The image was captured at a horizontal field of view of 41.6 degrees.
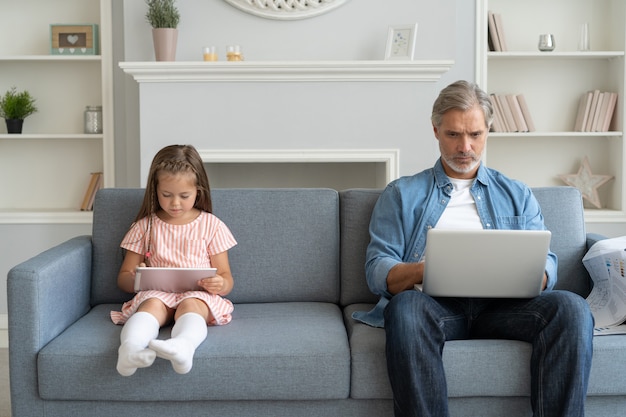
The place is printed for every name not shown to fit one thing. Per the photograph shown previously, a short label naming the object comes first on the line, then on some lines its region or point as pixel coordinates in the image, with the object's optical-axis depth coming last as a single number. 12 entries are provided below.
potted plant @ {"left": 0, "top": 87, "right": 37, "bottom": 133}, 4.37
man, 2.04
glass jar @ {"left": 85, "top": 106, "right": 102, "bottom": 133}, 4.43
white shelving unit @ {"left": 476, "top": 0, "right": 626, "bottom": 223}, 4.55
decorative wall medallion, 4.11
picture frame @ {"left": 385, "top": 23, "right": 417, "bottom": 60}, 4.01
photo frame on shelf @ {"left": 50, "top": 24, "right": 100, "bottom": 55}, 4.40
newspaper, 2.33
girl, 2.35
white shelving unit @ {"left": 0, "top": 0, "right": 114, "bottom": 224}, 4.52
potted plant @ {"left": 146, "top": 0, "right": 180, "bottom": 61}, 3.98
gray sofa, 2.13
